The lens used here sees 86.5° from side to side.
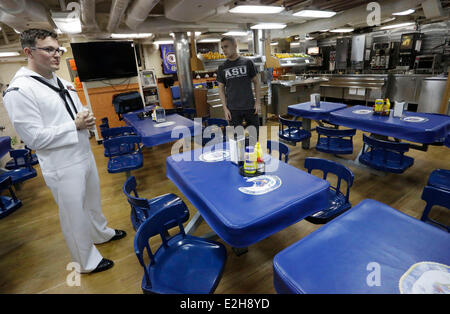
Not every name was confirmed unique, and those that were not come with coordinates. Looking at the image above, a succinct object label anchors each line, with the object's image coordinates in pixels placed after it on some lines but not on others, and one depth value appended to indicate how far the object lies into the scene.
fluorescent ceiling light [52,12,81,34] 3.73
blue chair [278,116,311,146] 3.76
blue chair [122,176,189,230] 1.74
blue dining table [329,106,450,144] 2.71
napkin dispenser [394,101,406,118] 3.16
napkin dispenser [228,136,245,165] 2.01
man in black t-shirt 3.39
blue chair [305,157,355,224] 1.88
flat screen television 5.66
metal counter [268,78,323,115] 6.89
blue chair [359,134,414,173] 2.60
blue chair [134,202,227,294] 1.38
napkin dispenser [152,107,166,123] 3.80
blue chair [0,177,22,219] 2.15
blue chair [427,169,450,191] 2.19
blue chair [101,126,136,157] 3.76
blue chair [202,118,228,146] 3.99
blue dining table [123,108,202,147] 3.12
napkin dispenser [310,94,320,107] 4.26
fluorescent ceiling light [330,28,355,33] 8.39
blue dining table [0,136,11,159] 3.23
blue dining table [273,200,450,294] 0.96
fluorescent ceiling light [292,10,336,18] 4.92
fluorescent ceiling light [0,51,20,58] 8.53
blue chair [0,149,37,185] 3.14
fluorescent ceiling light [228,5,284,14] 4.22
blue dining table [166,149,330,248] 1.33
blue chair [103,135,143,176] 3.16
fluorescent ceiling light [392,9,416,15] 5.22
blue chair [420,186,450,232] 1.45
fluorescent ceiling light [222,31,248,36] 7.09
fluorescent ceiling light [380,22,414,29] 7.57
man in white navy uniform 1.64
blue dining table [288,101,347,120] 3.99
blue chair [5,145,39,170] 3.59
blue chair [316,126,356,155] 3.13
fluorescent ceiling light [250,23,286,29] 6.56
